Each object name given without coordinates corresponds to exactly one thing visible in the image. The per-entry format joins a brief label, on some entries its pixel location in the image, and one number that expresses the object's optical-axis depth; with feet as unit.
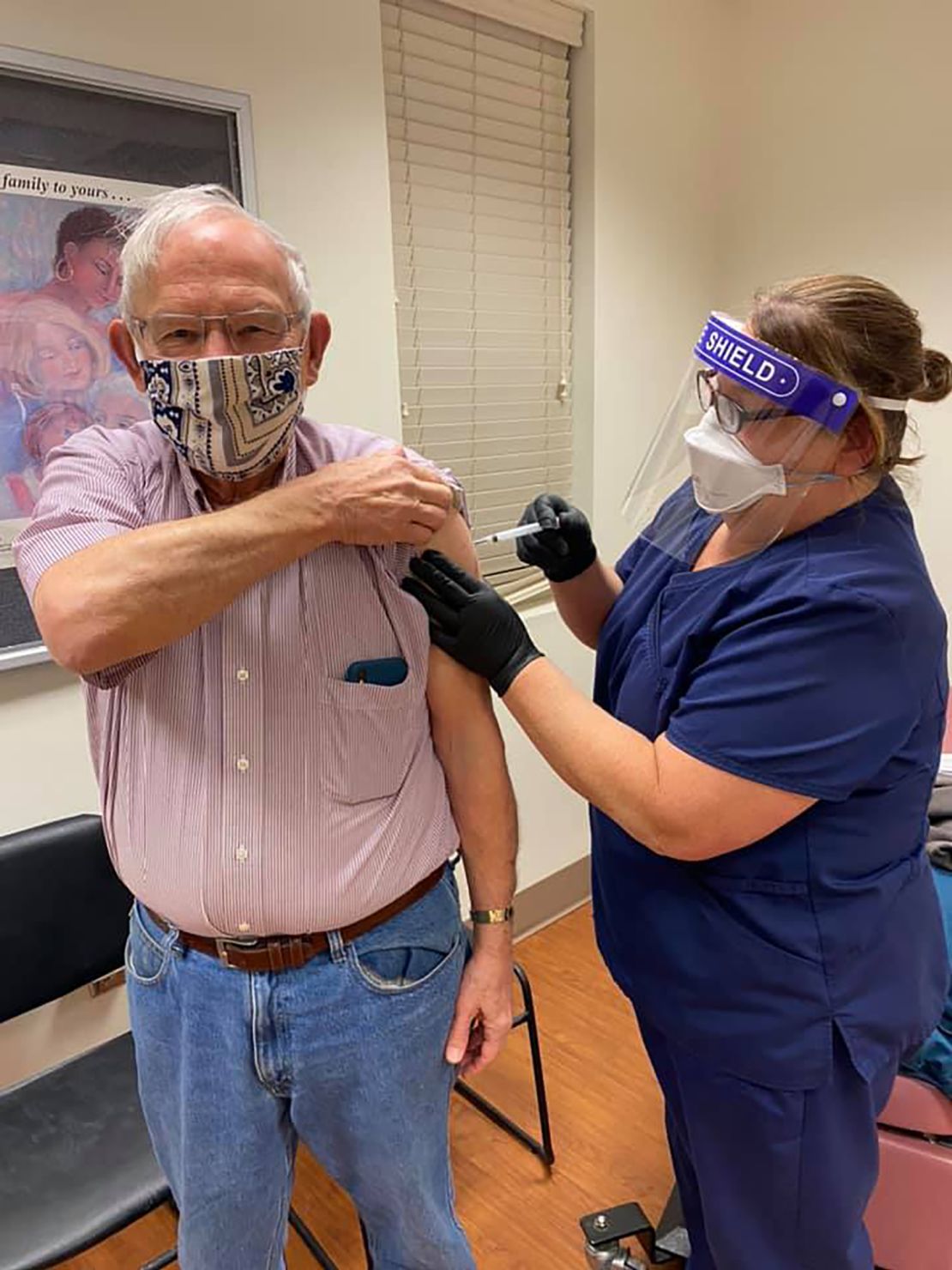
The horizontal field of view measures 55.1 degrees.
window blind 7.54
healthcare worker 3.42
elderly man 2.93
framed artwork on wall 4.90
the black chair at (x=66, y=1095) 4.12
